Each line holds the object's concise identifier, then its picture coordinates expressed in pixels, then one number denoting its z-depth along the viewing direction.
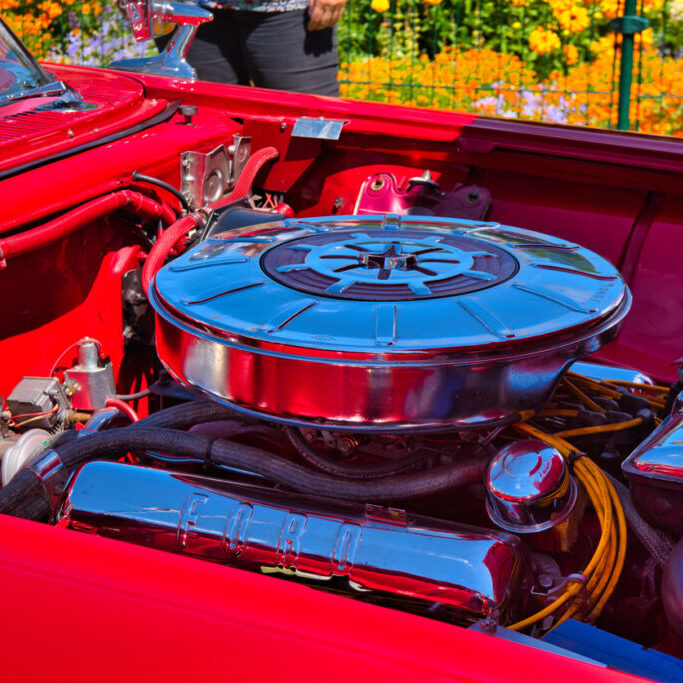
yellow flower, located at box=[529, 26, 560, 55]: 5.47
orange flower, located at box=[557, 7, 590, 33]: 5.38
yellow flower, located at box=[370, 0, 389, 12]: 5.67
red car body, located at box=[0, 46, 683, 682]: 0.74
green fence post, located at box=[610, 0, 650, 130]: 4.43
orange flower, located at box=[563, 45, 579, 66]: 5.52
